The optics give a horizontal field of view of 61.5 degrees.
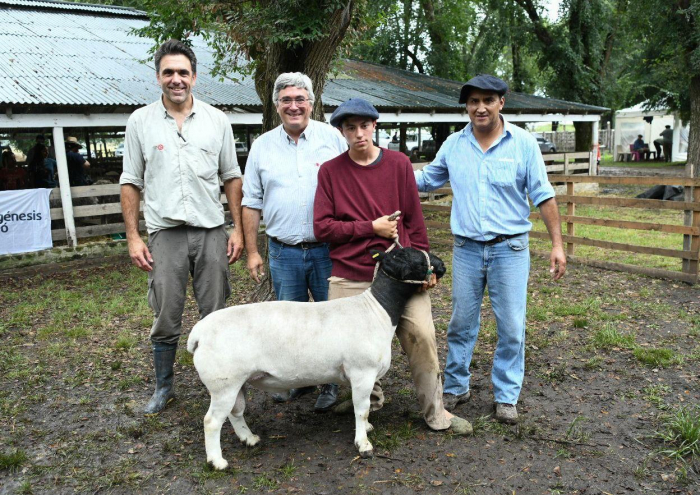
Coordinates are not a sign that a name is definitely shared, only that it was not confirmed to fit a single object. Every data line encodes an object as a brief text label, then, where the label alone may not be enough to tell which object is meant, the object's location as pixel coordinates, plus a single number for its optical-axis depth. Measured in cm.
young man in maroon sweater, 346
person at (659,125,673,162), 3041
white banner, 940
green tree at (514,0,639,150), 2092
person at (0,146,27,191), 1209
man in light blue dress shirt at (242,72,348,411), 377
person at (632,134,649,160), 3209
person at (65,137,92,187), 1272
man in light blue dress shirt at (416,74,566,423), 373
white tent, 3456
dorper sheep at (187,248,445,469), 323
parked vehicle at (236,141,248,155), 2859
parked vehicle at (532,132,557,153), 2877
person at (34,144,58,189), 1287
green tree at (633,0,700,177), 1584
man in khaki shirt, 376
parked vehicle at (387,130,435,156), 2407
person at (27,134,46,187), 1277
